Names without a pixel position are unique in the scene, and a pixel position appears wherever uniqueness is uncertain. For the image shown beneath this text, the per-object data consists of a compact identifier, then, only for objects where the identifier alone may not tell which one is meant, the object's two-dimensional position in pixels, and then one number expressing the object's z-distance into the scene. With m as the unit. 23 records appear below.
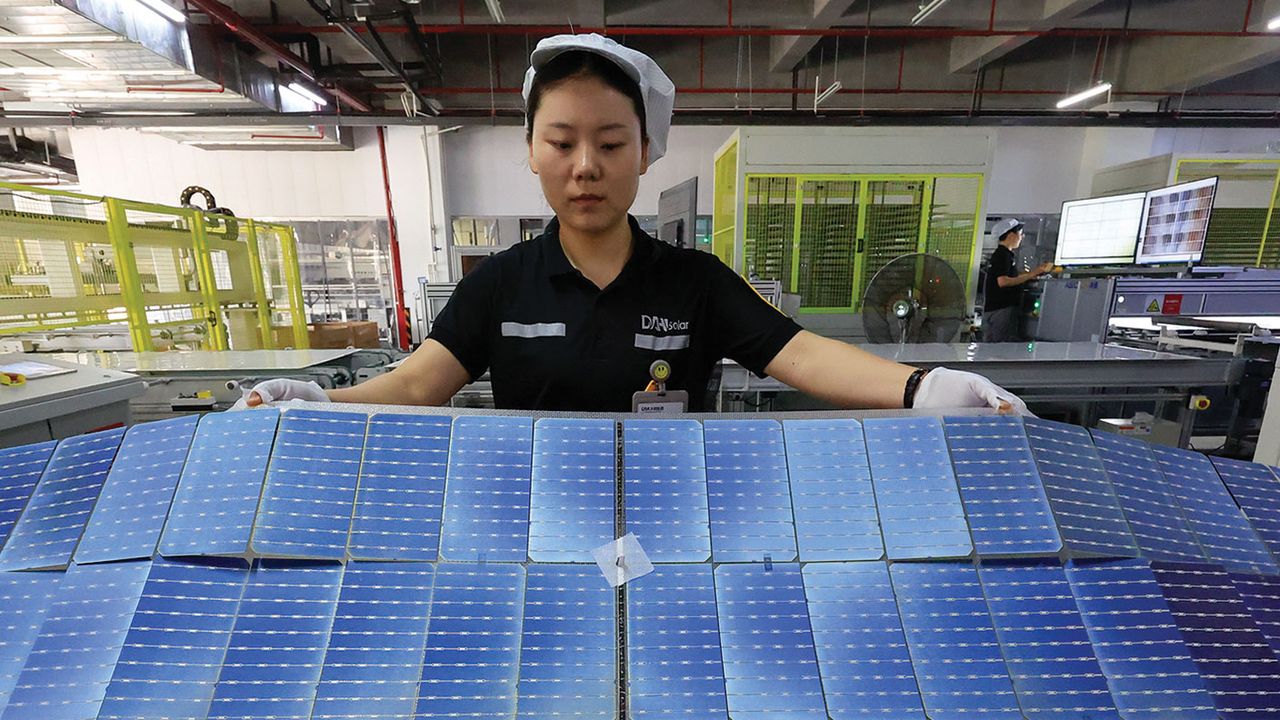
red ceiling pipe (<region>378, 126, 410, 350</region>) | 7.41
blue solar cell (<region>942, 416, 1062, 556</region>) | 0.74
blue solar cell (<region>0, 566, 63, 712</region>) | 0.63
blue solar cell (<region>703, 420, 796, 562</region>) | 0.73
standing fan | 3.18
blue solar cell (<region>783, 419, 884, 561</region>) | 0.74
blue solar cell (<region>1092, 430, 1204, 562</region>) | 0.77
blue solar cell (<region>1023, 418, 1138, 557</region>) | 0.74
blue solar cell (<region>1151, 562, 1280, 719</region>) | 0.66
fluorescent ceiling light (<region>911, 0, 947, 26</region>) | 3.61
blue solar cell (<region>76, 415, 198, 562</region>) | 0.71
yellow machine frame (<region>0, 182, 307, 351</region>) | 2.59
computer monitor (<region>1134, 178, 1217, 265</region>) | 3.47
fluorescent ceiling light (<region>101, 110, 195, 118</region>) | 5.12
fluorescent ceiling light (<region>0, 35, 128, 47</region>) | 2.99
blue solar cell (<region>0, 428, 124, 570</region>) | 0.71
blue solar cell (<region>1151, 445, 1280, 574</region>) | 0.79
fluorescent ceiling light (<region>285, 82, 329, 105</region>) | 5.02
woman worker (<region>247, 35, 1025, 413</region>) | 0.93
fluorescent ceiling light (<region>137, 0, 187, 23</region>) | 3.34
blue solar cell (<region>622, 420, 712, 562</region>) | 0.73
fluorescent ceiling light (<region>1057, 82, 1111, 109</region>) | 4.66
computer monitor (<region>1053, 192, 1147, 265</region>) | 3.88
